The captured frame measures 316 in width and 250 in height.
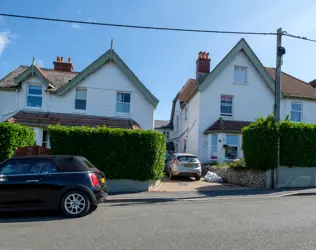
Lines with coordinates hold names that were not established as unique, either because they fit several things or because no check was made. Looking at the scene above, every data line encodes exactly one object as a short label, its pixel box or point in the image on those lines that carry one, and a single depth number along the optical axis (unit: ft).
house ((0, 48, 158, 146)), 63.87
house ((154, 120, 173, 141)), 108.68
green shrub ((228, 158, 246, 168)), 50.90
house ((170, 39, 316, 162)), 69.05
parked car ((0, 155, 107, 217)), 25.16
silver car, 53.78
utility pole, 44.82
